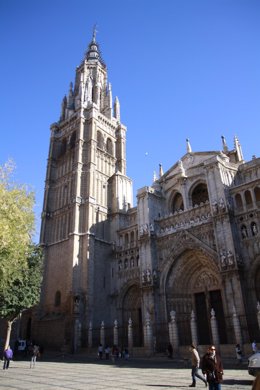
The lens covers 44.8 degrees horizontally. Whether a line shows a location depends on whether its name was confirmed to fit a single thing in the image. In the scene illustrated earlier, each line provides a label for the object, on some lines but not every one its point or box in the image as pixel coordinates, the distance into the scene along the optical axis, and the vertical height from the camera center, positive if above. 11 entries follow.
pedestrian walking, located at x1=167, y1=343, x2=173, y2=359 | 22.45 -0.59
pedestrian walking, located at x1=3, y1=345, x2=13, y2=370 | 16.91 -0.47
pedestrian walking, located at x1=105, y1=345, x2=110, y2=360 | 25.56 -0.61
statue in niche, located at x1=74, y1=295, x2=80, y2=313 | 30.66 +3.73
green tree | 16.52 +4.92
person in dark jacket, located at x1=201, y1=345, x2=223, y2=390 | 7.56 -0.63
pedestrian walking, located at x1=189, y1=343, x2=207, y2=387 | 10.42 -0.69
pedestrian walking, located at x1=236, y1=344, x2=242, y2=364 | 18.44 -0.79
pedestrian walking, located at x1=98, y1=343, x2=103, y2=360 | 25.50 -0.56
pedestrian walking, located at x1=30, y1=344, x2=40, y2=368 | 18.24 -0.32
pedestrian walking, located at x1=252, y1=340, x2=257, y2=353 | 18.25 -0.38
